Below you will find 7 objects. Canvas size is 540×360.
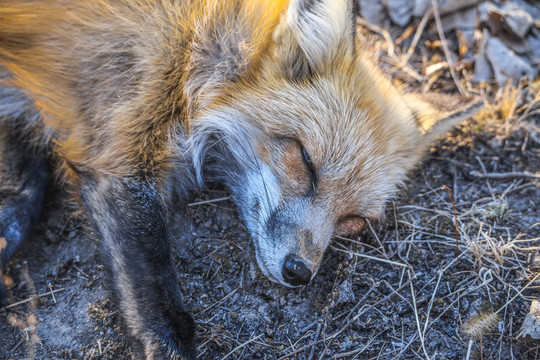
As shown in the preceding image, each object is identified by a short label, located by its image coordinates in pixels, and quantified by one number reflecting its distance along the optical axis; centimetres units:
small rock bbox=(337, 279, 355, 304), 260
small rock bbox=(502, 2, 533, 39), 412
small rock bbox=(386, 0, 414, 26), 441
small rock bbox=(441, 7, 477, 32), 438
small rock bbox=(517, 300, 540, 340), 222
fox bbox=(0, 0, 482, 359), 247
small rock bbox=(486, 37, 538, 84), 405
